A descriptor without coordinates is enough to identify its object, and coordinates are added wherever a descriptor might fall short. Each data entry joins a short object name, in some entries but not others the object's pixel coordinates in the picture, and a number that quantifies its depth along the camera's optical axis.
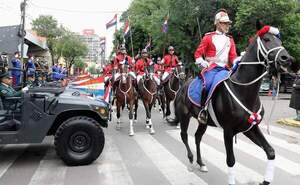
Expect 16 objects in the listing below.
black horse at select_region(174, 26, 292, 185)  5.21
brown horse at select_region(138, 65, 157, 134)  12.19
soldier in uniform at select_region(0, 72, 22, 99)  7.62
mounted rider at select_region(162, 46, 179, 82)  13.56
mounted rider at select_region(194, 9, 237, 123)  6.38
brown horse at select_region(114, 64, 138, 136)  11.61
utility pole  17.95
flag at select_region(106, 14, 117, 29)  22.47
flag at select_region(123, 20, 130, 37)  18.82
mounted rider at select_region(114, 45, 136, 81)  12.26
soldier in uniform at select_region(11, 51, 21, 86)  9.74
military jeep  7.14
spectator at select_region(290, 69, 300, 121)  11.92
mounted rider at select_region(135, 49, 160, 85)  12.85
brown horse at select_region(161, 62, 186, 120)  12.91
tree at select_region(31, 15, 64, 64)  59.78
